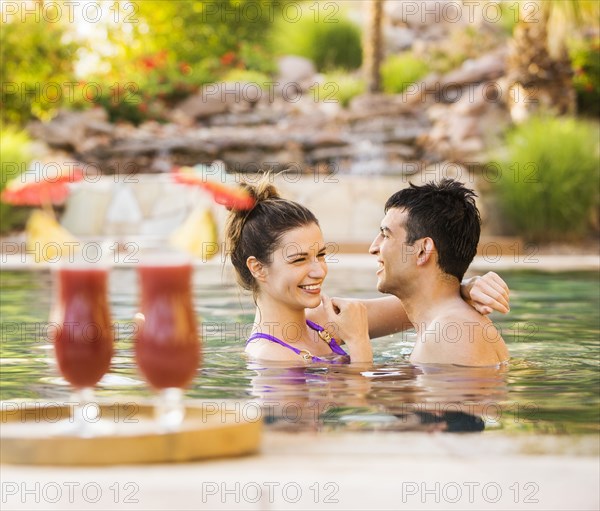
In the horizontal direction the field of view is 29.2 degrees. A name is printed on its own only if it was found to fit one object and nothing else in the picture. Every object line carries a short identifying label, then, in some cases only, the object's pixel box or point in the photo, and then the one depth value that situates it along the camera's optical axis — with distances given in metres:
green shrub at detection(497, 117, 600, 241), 13.46
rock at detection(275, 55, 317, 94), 21.81
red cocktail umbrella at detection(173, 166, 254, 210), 2.50
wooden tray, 2.49
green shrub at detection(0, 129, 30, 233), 13.68
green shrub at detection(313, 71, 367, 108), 19.98
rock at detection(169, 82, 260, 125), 19.56
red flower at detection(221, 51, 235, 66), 22.02
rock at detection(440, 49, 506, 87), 19.19
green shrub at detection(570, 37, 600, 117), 18.19
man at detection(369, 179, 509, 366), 4.79
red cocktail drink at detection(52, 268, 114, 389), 2.48
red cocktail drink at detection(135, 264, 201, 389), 2.42
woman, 4.76
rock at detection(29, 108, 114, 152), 16.87
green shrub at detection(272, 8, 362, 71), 23.88
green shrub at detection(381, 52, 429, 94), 20.60
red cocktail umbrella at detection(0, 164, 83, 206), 2.47
